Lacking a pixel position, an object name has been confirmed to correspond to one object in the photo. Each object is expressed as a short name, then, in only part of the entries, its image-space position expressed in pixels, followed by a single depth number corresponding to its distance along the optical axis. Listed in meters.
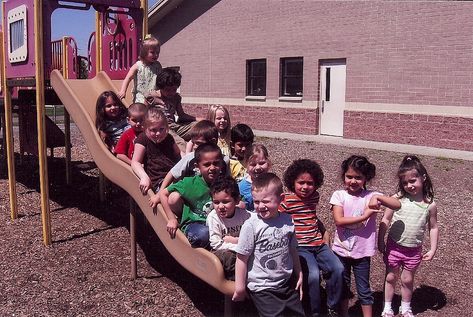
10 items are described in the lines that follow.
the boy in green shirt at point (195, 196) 3.53
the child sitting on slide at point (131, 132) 4.80
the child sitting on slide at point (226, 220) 3.22
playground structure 4.69
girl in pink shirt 3.48
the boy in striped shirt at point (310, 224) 3.37
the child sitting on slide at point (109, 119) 5.25
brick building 12.02
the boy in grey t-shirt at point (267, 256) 2.99
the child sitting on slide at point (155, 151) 4.18
